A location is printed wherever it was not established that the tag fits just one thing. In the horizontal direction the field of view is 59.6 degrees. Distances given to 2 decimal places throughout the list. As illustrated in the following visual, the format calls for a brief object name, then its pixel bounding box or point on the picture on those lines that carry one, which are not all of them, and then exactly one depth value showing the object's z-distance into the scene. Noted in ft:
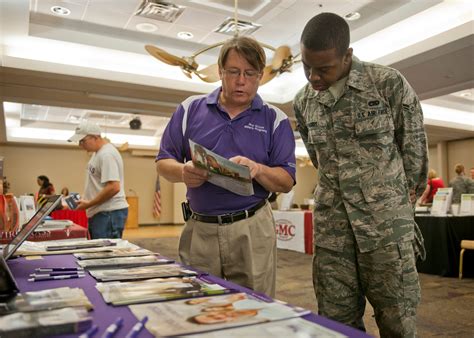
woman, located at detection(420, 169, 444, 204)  24.40
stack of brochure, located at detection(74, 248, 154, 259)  4.26
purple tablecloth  1.99
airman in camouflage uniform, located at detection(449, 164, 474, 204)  21.27
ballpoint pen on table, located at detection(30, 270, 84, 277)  3.32
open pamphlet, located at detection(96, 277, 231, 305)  2.48
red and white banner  21.80
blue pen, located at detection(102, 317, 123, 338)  1.84
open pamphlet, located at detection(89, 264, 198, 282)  3.12
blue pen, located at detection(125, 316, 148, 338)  1.83
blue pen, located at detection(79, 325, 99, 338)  1.84
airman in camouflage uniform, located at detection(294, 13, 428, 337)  3.99
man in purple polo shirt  4.39
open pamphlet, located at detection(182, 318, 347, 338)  1.86
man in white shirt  9.62
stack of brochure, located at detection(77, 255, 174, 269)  3.67
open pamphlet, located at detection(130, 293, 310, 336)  1.97
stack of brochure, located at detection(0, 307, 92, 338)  1.89
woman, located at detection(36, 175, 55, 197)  27.84
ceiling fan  13.10
